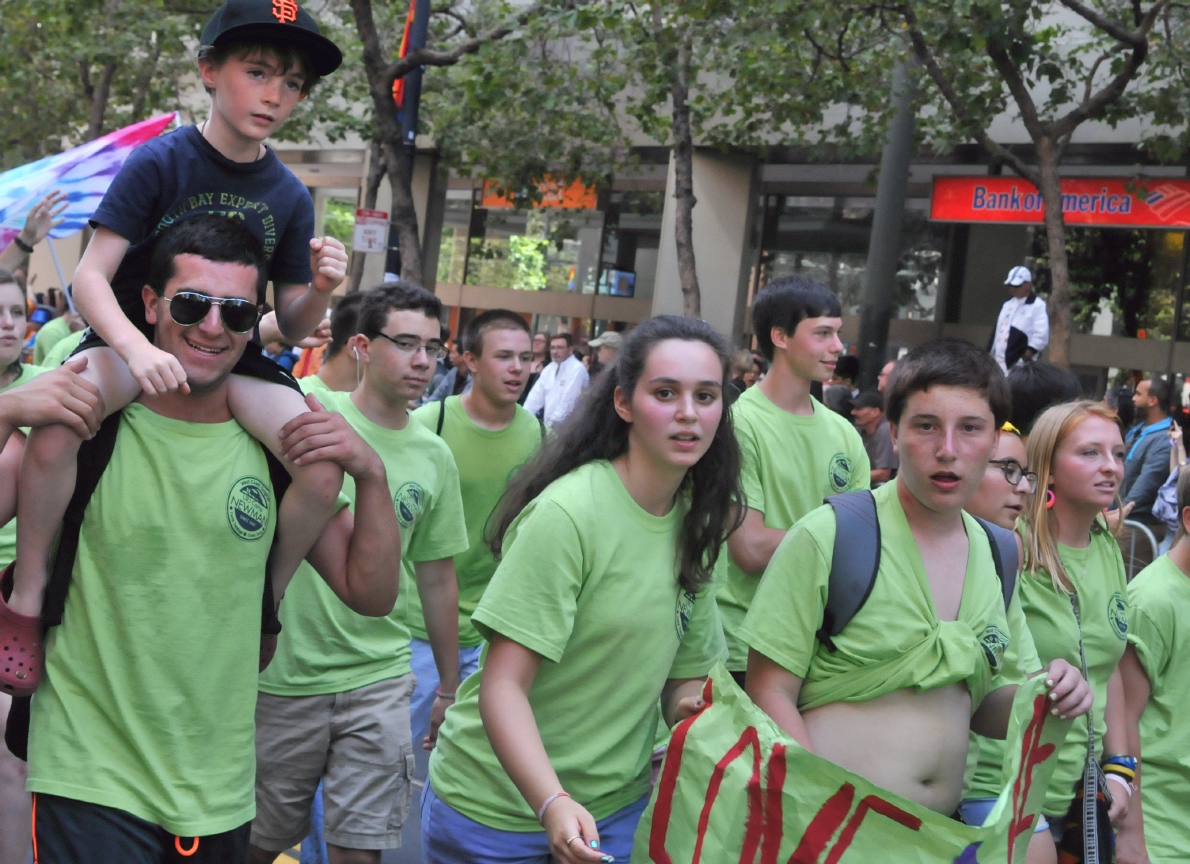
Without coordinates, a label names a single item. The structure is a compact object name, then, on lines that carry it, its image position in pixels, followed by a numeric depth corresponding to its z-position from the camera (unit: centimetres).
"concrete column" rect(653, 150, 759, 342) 1948
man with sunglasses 285
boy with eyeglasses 436
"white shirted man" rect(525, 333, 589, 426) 1384
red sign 1539
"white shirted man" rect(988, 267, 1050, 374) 1338
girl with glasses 352
